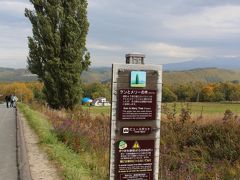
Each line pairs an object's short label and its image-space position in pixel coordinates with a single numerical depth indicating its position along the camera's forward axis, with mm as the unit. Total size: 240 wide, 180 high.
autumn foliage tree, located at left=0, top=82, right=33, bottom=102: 133625
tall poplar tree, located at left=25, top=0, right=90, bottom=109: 29125
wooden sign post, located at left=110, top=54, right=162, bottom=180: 5664
